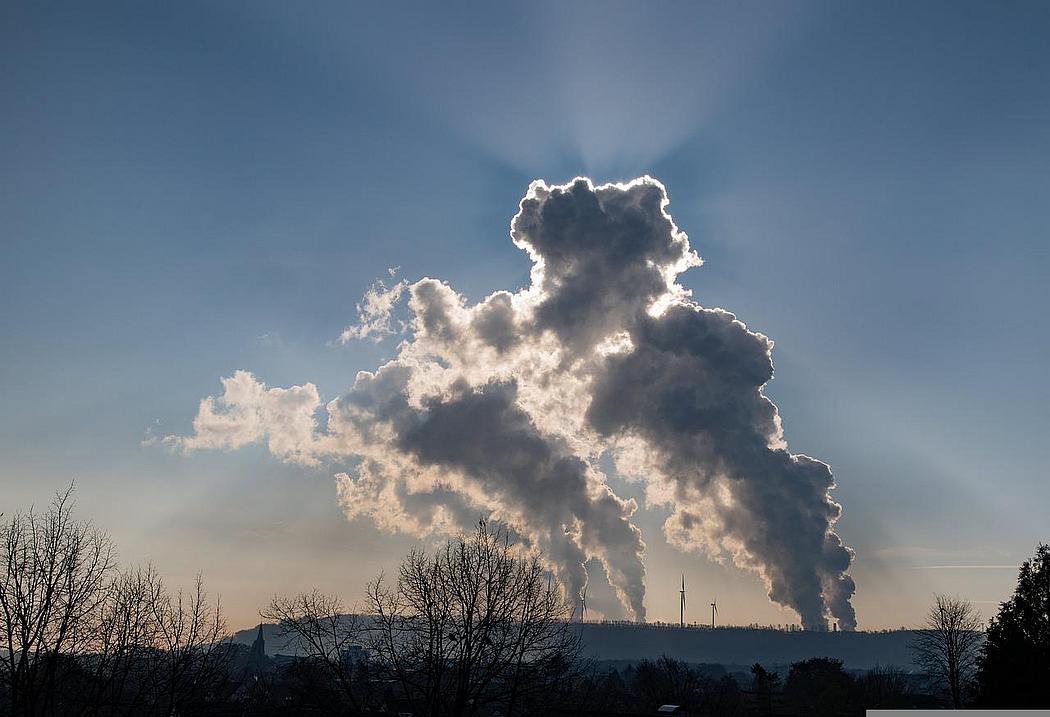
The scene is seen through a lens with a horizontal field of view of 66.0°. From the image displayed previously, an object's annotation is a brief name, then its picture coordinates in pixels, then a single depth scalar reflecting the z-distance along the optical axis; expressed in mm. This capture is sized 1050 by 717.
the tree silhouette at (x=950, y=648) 49000
